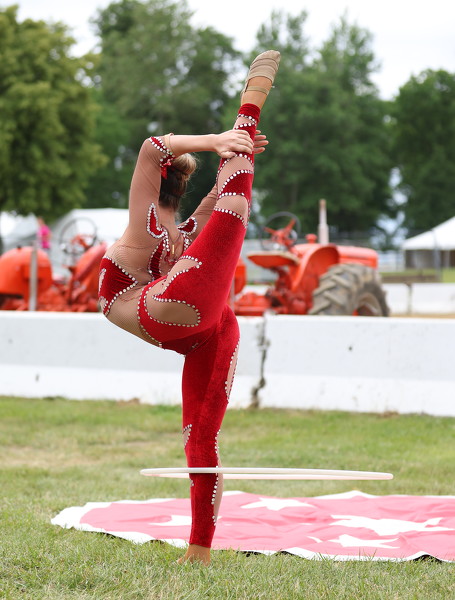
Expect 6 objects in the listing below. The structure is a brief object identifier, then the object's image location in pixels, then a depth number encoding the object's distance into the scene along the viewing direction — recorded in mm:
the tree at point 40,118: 43188
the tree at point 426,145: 66688
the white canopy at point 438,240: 34962
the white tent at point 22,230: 38719
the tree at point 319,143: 60375
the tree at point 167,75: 63688
